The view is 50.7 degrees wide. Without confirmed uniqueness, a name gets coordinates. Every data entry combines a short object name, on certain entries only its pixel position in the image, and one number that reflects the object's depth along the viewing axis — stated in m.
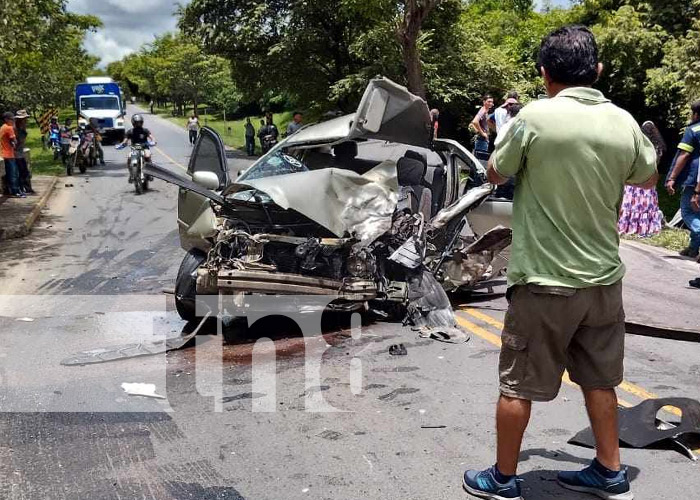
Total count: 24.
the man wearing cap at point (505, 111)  11.45
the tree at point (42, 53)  12.24
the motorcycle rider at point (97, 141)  22.97
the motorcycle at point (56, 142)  24.14
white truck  34.62
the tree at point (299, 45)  23.66
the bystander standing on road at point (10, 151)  14.52
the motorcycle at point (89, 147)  21.59
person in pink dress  10.89
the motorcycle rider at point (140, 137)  16.80
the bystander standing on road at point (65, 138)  22.28
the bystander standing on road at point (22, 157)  15.43
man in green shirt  2.98
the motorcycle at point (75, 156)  20.67
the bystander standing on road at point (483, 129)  13.08
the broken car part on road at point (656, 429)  3.76
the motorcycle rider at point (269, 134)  22.97
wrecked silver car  5.75
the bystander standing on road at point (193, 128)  33.17
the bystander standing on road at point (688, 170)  8.30
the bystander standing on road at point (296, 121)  18.61
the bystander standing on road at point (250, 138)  29.22
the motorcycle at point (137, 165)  16.77
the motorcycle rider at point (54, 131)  24.42
